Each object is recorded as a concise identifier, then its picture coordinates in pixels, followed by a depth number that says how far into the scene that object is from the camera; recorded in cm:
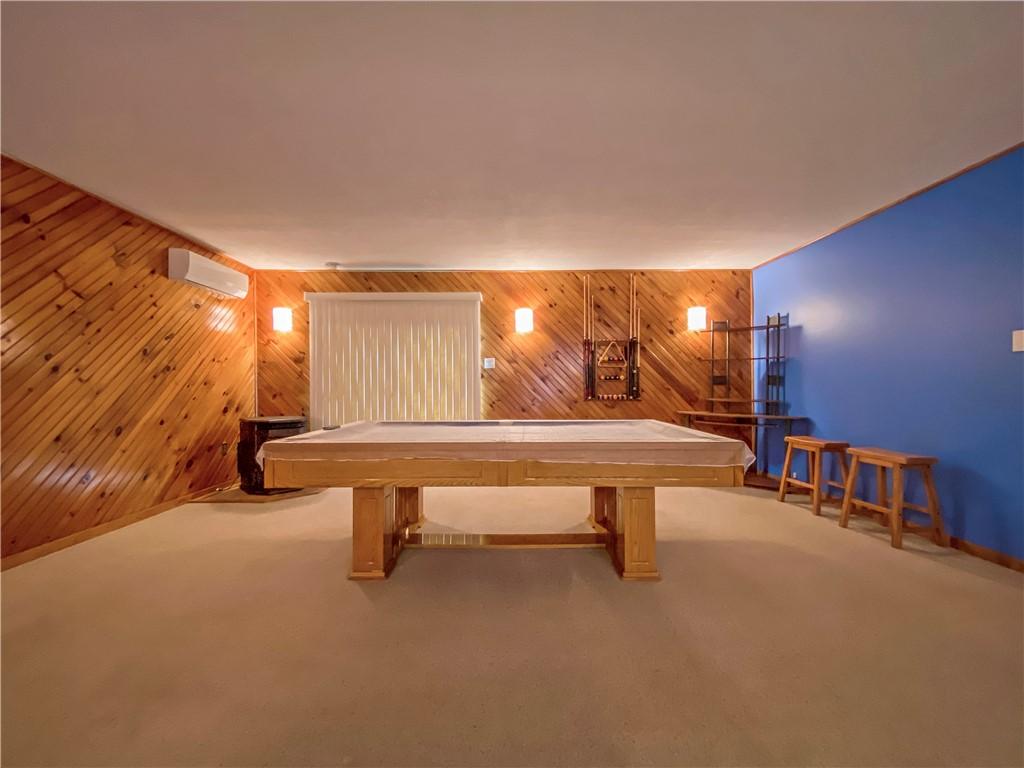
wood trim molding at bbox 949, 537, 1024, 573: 278
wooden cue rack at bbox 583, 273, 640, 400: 570
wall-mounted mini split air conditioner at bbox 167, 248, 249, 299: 416
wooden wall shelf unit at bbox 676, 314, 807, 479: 500
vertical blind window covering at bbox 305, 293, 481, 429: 564
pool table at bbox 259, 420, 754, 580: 238
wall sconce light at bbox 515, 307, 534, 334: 555
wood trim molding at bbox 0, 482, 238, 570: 289
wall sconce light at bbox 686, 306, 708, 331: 551
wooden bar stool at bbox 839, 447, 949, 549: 306
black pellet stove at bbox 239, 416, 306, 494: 466
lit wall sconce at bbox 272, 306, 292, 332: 548
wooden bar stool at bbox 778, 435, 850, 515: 380
